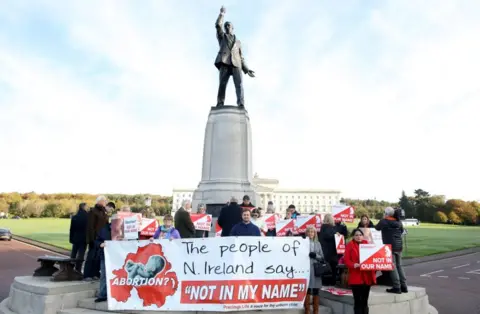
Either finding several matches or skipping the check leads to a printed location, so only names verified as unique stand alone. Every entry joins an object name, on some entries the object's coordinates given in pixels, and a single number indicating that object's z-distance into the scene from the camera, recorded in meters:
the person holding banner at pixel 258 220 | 9.07
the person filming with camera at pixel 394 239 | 7.92
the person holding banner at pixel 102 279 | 7.54
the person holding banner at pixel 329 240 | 8.57
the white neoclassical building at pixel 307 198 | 123.94
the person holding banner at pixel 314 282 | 6.86
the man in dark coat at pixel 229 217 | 9.59
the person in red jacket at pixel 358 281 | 6.67
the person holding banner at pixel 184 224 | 8.84
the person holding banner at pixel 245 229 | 7.12
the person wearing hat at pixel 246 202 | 10.33
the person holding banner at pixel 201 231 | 12.17
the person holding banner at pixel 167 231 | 7.44
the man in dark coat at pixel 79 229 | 10.20
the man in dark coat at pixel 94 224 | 8.46
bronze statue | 16.06
